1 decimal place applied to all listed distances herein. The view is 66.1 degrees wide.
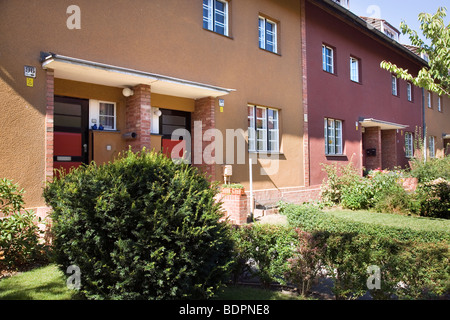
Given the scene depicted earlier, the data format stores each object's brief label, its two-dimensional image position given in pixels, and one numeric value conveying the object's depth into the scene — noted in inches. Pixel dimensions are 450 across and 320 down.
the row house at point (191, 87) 260.4
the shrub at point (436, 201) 375.6
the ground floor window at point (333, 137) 583.2
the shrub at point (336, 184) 457.1
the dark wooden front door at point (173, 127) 379.6
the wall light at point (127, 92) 326.6
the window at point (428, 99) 966.9
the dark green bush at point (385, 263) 152.3
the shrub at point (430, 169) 551.9
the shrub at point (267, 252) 182.7
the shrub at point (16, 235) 200.4
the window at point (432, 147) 961.5
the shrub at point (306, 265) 175.2
